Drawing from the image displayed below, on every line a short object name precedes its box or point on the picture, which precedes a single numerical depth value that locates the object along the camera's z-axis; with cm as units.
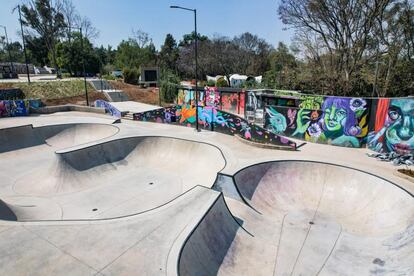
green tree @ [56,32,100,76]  5244
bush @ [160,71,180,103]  3225
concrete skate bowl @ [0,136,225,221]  1095
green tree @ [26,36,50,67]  7844
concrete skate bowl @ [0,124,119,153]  1817
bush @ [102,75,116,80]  4622
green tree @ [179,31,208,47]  10469
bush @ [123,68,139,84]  4394
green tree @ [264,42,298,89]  3044
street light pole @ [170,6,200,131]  1470
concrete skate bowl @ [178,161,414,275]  751
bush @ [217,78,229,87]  4196
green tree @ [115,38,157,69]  6675
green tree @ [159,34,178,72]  7756
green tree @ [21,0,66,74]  5235
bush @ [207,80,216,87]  4398
